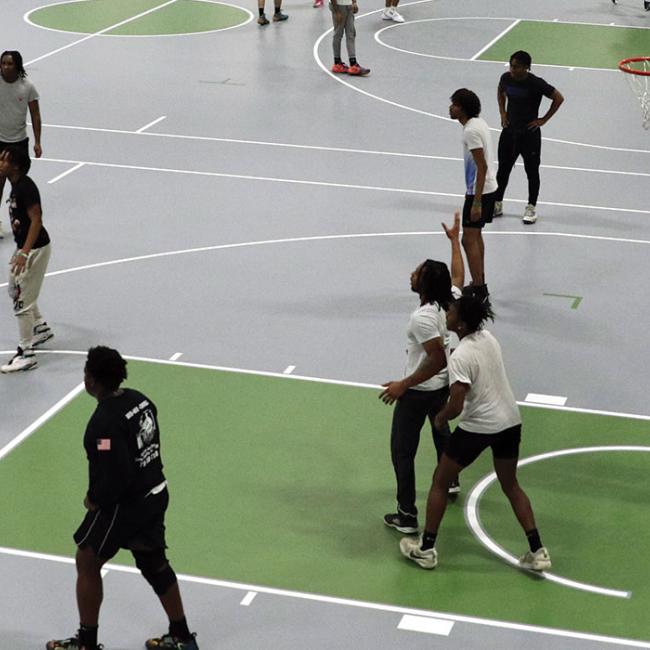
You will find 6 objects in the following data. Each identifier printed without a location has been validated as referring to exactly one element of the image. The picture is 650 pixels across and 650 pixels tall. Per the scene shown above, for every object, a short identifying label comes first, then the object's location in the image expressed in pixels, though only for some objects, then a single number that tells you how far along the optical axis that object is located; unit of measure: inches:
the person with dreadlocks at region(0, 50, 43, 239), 984.1
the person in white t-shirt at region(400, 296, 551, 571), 556.5
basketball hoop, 1048.5
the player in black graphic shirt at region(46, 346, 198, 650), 491.3
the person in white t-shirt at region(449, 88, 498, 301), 825.3
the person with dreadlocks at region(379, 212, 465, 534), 577.9
